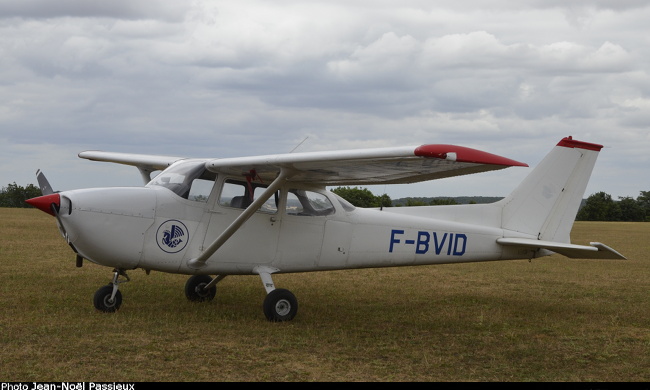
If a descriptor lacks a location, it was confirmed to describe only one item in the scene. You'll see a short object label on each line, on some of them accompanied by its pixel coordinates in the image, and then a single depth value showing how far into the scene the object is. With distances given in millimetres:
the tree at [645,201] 83988
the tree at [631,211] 83188
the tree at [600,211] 82812
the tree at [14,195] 60466
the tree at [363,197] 40969
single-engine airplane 8336
